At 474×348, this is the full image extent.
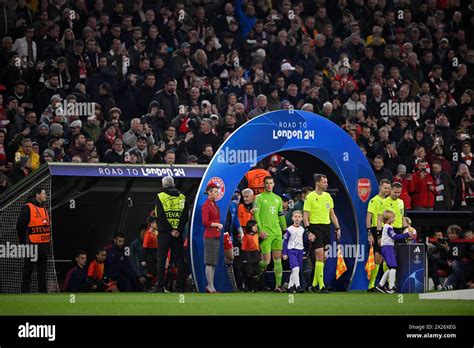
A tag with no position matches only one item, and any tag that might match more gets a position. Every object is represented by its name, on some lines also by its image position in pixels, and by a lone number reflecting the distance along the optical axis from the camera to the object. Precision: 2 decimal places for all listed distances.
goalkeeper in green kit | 21.89
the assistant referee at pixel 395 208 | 21.86
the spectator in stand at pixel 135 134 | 25.55
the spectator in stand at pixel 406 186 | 25.83
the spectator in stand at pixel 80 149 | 24.45
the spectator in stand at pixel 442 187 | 26.64
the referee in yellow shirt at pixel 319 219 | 21.48
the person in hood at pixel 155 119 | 26.45
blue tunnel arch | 21.39
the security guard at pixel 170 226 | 21.47
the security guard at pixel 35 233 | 21.31
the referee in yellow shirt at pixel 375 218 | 21.98
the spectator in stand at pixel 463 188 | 27.20
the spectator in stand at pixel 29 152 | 23.94
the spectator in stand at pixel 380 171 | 25.55
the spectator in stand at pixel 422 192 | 26.23
